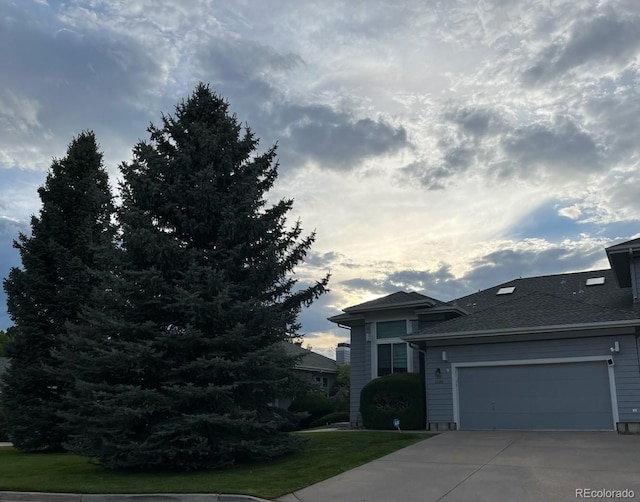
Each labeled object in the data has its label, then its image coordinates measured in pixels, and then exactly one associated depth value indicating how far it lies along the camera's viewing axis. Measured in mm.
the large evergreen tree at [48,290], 17094
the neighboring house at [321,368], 30181
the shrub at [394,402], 17578
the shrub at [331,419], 24719
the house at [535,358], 14602
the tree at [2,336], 55303
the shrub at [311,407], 25094
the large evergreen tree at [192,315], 10281
